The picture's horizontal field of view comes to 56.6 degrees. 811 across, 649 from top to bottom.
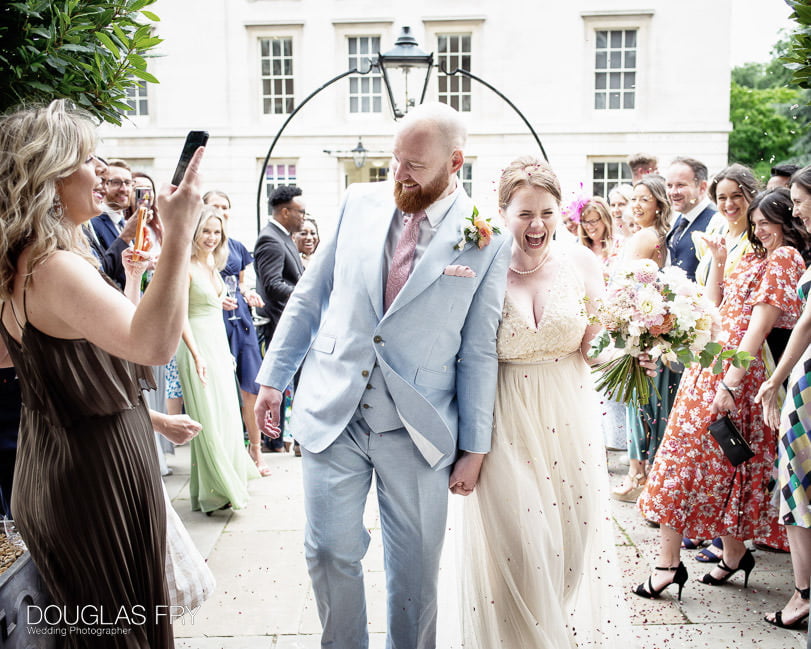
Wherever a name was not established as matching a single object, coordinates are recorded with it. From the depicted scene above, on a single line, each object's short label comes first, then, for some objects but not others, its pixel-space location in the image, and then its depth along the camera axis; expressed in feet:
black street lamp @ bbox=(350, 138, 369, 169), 62.91
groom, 9.28
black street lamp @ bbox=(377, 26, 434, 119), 25.98
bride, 10.04
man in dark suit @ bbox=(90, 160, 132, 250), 16.83
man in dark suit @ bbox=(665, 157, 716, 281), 18.65
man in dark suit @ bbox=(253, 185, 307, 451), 22.08
